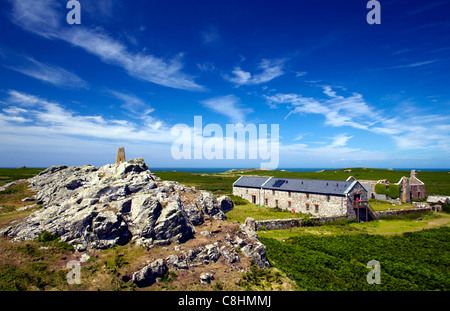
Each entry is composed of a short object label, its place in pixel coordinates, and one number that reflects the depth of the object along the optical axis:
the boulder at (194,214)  21.66
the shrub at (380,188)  64.76
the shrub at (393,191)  62.03
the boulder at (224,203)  27.19
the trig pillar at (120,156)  32.94
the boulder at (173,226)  18.73
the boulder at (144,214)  18.77
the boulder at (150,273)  14.61
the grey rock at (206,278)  15.34
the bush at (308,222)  39.41
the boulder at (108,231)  17.69
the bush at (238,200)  58.44
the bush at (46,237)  17.91
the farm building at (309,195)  44.06
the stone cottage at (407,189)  62.21
